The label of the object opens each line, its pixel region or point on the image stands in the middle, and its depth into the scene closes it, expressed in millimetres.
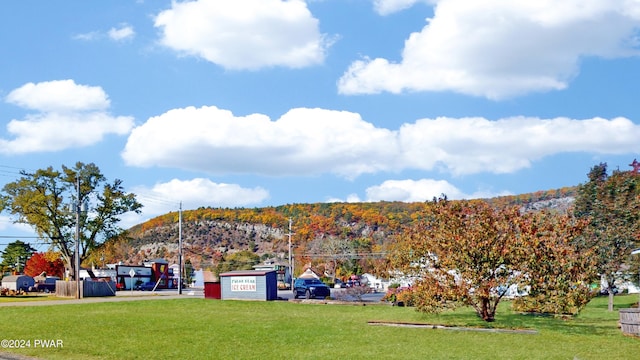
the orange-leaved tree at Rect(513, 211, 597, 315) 22719
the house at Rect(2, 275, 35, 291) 92125
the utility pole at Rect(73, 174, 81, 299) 54500
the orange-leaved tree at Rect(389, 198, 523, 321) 23188
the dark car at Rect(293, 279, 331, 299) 45375
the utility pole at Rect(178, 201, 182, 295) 56681
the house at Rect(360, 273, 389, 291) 77238
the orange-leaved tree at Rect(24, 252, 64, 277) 109125
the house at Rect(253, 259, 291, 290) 76131
